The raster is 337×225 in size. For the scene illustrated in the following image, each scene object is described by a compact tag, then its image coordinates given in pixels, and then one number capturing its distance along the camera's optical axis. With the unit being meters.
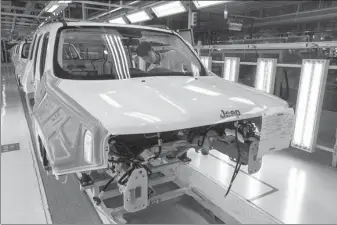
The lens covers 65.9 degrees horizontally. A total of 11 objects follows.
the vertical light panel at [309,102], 3.51
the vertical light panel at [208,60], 5.73
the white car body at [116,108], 1.58
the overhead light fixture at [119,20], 8.48
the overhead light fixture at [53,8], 6.59
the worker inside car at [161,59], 2.91
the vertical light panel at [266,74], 4.22
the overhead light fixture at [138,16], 7.18
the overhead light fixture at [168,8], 5.63
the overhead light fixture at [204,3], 4.61
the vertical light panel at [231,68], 4.93
